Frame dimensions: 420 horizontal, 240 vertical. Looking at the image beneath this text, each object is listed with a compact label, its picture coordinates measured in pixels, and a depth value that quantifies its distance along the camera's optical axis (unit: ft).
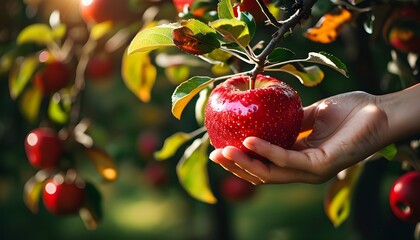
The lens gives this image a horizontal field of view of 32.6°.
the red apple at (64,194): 5.66
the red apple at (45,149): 5.57
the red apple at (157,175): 9.14
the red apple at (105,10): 5.25
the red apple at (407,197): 4.51
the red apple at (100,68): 7.95
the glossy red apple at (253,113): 3.36
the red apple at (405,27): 4.54
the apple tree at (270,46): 3.22
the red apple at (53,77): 5.85
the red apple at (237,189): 8.43
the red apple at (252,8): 3.93
